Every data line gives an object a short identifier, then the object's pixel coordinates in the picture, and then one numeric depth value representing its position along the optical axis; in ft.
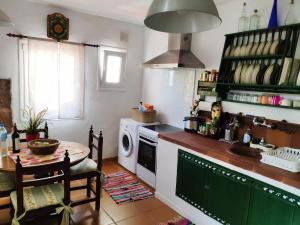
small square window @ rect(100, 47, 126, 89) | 12.51
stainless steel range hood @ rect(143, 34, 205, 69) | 9.46
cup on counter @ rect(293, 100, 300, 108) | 6.80
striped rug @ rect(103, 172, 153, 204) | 9.55
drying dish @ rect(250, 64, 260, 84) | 7.80
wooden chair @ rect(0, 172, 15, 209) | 6.72
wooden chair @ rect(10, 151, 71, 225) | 5.55
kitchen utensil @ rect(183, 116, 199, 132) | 9.73
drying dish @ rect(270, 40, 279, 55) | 7.25
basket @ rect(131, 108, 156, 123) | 11.85
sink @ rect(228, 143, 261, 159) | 7.49
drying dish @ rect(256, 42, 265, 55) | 7.71
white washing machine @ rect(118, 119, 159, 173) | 11.46
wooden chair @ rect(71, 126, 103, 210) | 7.83
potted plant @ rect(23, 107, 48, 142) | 8.02
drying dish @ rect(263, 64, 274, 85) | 7.40
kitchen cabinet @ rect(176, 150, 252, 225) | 6.42
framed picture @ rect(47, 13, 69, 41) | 10.53
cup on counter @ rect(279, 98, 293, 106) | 7.01
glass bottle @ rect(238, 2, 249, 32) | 8.29
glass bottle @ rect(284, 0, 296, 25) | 7.09
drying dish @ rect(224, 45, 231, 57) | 8.74
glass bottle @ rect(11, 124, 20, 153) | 7.48
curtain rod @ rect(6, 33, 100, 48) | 9.87
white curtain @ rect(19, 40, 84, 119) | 10.43
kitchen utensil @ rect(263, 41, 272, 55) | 7.48
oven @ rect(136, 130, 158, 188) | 10.22
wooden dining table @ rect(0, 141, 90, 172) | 6.26
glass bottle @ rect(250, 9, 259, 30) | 7.97
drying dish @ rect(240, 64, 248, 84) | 8.20
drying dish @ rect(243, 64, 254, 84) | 7.99
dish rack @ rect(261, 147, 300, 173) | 5.78
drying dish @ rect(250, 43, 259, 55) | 7.92
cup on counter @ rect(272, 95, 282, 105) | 7.32
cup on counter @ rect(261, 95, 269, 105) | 7.59
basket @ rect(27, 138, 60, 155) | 6.97
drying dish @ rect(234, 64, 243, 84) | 8.35
